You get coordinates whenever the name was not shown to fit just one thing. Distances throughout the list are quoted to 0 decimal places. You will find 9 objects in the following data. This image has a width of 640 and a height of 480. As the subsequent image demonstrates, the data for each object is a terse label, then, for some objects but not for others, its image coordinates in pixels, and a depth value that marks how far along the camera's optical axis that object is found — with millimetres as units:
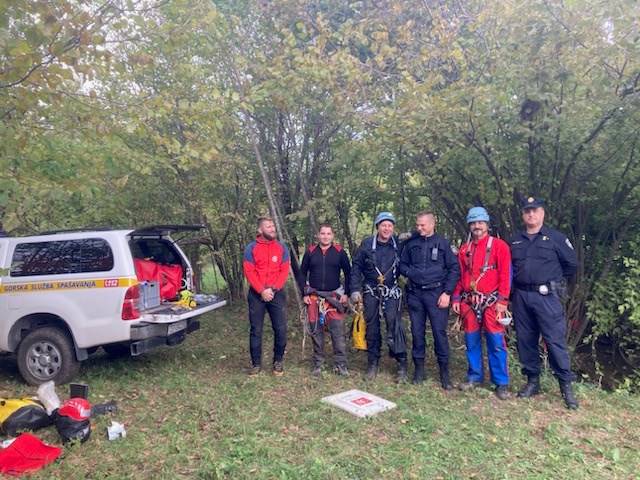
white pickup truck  5328
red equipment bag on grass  3568
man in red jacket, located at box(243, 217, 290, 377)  5785
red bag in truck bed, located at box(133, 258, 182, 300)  5940
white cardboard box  4676
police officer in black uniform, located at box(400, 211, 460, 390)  5297
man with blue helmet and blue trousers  5086
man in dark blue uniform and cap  4906
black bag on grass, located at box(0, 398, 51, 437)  4160
